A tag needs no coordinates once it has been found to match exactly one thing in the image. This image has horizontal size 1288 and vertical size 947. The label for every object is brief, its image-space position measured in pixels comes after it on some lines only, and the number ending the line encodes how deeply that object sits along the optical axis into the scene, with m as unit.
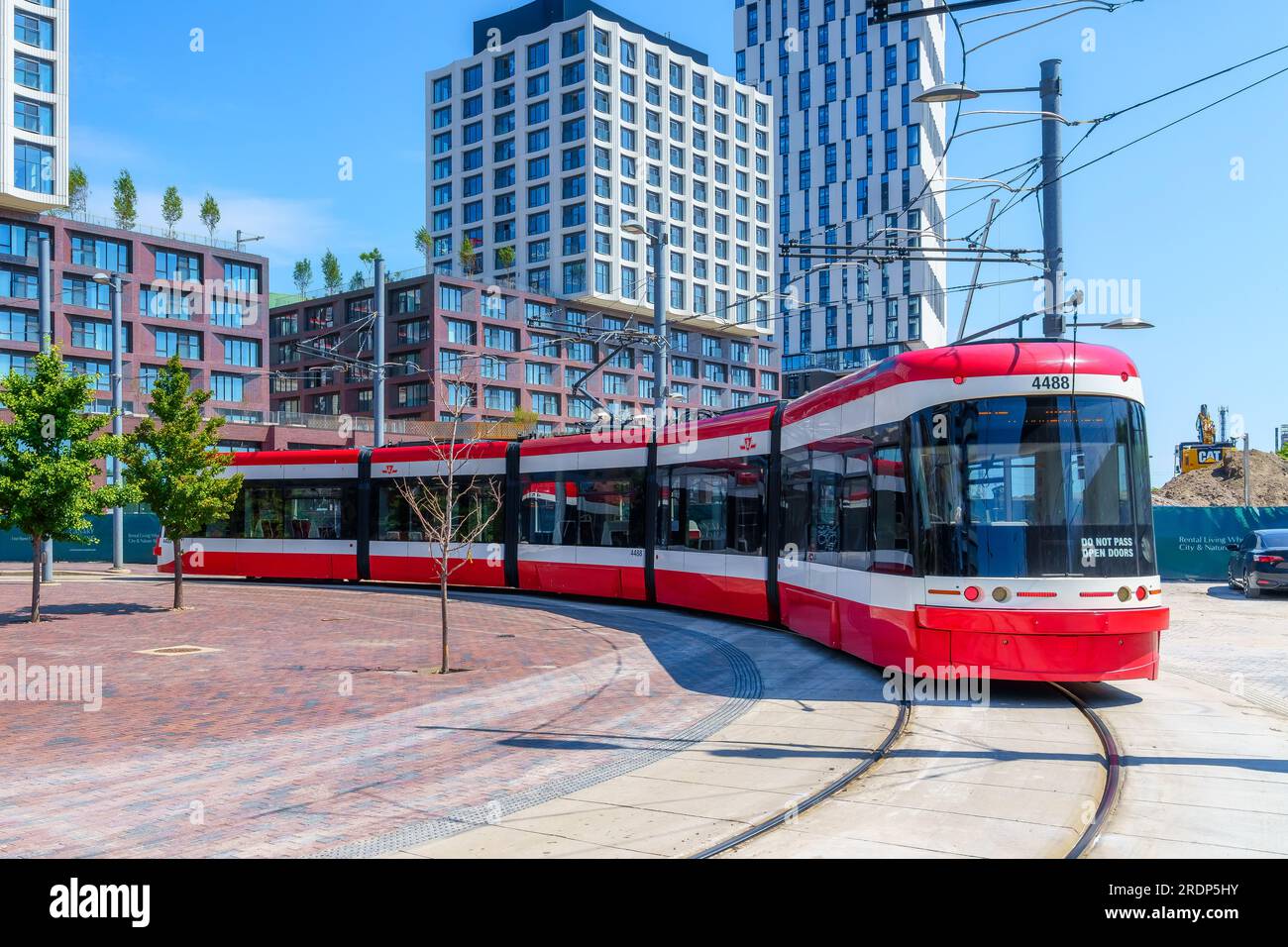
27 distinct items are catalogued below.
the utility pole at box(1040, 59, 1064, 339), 15.77
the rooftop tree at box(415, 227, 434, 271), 95.38
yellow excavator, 59.18
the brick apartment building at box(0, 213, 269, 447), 65.31
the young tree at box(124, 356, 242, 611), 21.22
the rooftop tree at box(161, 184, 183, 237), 87.50
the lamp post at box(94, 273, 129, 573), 34.76
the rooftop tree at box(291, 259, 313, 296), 116.81
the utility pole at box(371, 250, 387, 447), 31.66
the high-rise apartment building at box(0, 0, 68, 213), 60.00
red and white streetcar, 10.52
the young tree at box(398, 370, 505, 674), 24.44
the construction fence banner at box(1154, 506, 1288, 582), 30.14
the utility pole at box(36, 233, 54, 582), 30.14
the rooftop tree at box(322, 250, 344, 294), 109.51
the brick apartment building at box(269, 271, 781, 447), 84.12
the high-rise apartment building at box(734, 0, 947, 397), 104.75
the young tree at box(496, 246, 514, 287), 90.38
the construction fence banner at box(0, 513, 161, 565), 44.72
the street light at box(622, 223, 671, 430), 23.80
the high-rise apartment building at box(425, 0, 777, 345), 88.25
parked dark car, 24.00
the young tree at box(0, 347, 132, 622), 19.20
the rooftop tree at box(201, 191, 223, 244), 89.62
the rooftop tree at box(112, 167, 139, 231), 82.25
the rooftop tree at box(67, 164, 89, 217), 76.99
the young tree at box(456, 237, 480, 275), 90.88
